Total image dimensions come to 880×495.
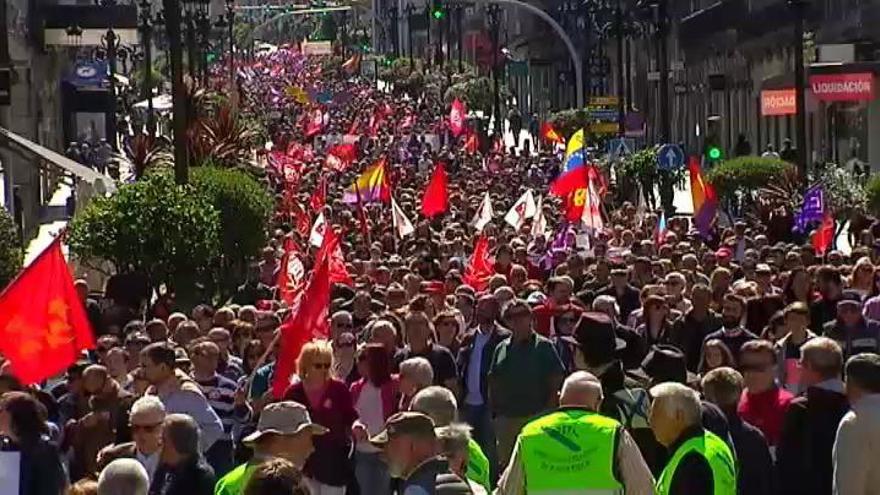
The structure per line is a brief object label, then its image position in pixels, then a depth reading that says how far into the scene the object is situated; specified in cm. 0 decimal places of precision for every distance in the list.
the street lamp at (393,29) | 15562
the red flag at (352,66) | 15762
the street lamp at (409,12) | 14188
